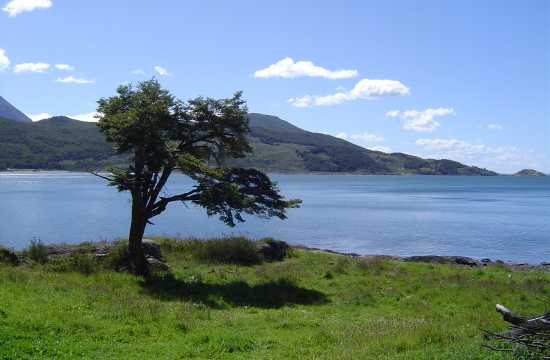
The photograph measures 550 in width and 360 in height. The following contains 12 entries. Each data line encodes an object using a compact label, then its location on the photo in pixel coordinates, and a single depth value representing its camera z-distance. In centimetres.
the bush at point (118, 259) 2634
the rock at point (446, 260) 3955
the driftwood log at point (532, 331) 805
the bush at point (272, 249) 3275
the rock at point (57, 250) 2755
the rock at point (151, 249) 2877
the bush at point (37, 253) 2648
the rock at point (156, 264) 2706
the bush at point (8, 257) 2540
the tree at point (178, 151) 2547
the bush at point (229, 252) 3116
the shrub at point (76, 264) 2502
